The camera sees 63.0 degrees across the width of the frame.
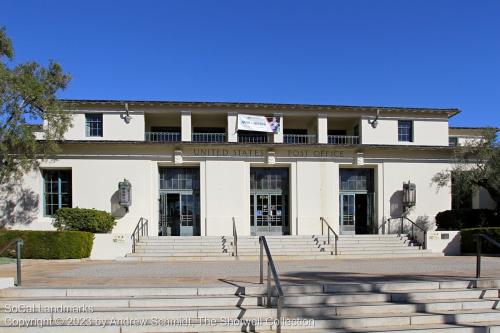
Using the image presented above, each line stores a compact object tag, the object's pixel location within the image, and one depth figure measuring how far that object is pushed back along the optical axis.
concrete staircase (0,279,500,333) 6.83
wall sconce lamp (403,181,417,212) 20.36
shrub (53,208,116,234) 17.31
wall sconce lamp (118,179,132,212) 18.83
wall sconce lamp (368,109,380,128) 22.43
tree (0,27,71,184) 15.20
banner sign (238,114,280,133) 21.52
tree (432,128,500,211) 18.34
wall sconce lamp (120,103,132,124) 21.30
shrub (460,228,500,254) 17.19
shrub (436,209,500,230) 19.64
